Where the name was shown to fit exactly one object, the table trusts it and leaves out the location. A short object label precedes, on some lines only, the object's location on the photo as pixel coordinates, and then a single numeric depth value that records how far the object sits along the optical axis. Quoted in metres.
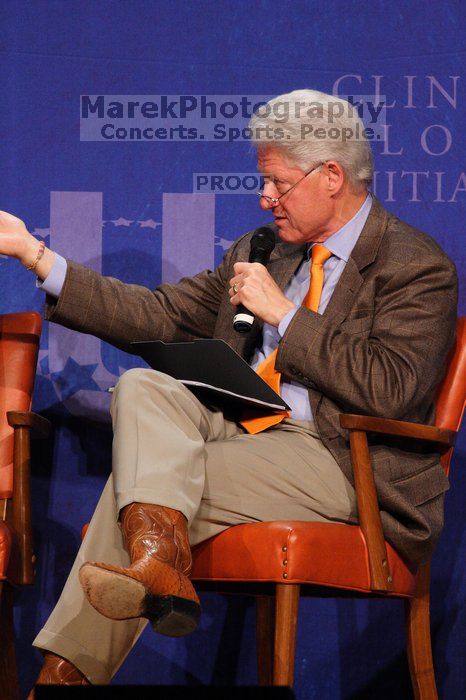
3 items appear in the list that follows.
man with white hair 9.08
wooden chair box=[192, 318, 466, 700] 9.19
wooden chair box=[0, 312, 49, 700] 9.43
